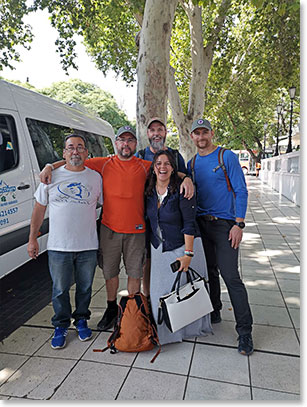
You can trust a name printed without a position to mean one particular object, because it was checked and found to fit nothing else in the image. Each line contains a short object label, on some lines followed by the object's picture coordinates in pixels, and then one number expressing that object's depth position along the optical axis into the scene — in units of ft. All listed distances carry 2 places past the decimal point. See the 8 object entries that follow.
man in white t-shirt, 9.12
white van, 12.16
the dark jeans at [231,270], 9.30
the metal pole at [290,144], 50.37
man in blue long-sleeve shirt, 9.14
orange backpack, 9.10
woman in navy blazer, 8.95
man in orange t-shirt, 9.56
